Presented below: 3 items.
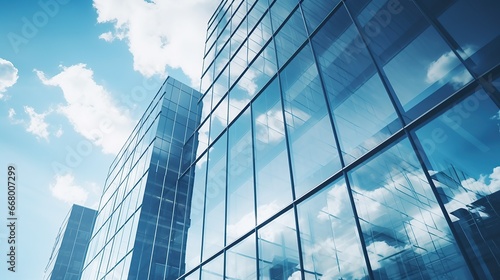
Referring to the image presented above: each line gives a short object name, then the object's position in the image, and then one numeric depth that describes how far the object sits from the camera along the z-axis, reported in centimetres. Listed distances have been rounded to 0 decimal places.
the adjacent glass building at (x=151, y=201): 1314
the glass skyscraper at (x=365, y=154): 411
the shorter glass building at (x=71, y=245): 3578
